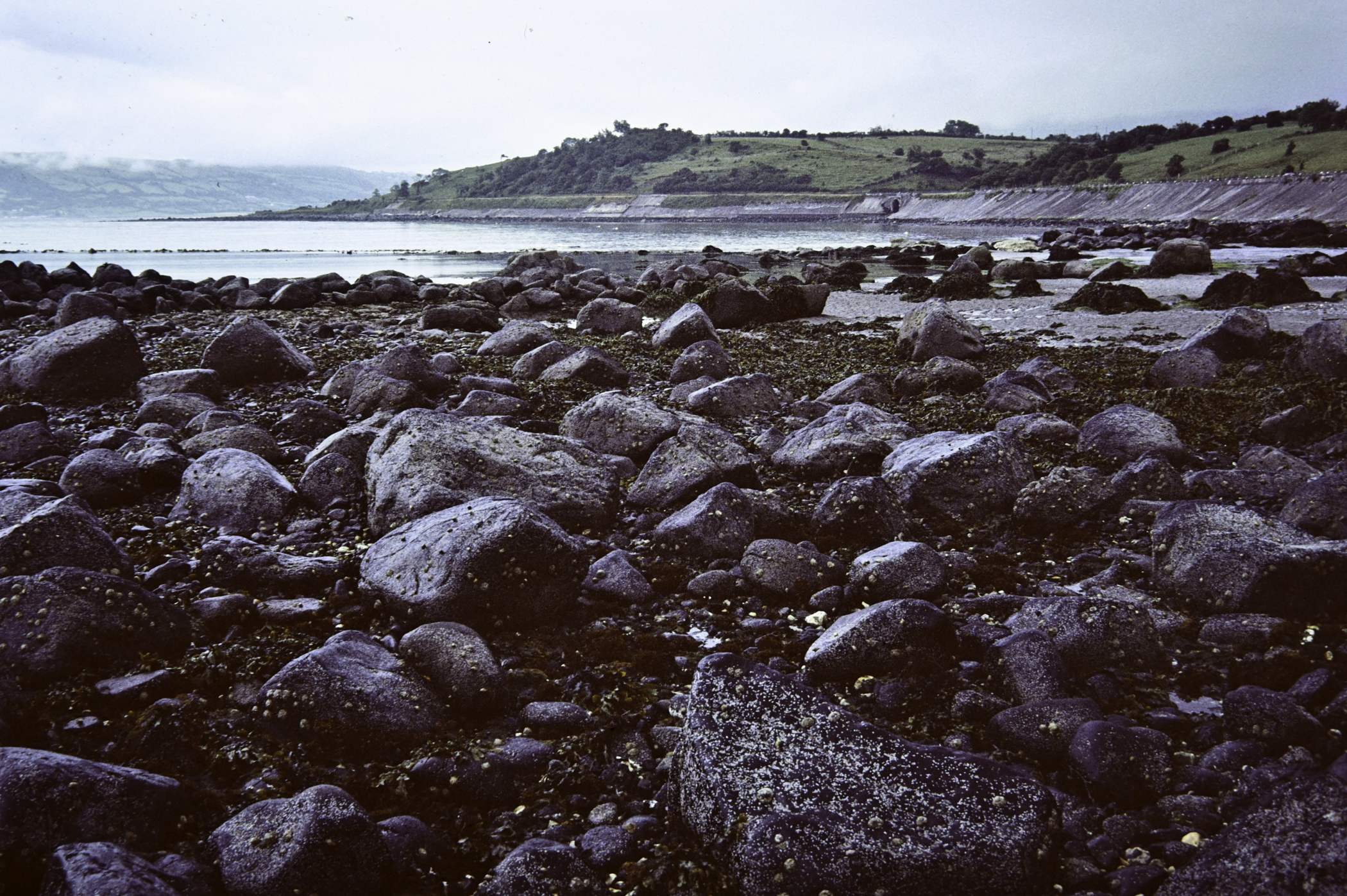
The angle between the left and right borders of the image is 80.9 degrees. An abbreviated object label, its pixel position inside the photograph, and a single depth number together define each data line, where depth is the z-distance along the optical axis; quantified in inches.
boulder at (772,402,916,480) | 294.8
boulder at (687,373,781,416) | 382.9
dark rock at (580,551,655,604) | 209.0
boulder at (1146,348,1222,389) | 404.5
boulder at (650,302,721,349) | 571.8
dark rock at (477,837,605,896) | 114.1
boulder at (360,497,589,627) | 186.4
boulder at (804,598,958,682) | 168.4
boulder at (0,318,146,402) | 413.7
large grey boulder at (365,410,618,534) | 235.9
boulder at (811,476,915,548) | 236.7
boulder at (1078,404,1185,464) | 293.1
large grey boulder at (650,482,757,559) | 229.3
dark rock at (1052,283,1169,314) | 715.5
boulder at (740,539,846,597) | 207.5
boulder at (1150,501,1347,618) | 178.2
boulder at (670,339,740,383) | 457.4
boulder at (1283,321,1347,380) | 376.2
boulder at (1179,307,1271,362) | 439.8
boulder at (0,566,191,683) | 159.8
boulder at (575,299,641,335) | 694.5
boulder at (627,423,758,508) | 269.3
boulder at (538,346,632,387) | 441.4
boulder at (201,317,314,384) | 442.6
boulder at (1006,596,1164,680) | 169.8
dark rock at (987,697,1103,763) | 142.9
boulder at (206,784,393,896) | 110.6
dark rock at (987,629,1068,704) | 156.1
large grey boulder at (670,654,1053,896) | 109.2
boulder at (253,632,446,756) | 145.2
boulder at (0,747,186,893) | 110.1
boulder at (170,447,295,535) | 247.8
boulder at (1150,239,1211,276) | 1039.6
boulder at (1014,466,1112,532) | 242.7
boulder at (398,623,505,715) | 158.6
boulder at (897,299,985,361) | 519.8
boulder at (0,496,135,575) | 188.9
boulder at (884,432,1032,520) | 255.1
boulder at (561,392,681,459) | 313.0
